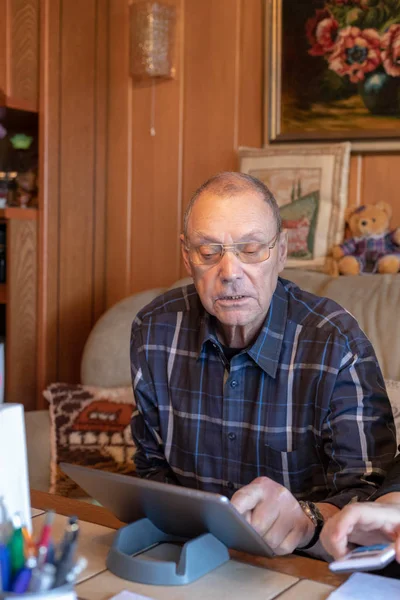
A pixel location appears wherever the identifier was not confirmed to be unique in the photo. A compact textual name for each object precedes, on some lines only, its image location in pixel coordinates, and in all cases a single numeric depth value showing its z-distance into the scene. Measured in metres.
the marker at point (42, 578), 0.67
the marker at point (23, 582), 0.68
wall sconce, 2.97
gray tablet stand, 0.92
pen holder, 0.67
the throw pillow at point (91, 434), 2.28
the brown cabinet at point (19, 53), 2.79
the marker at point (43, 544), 0.69
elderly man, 1.32
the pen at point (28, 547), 0.70
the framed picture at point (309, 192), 2.63
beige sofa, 2.01
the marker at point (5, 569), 0.69
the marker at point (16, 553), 0.69
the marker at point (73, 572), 0.69
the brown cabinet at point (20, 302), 2.85
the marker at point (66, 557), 0.68
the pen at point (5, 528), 0.72
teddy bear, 2.43
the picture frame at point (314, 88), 2.57
